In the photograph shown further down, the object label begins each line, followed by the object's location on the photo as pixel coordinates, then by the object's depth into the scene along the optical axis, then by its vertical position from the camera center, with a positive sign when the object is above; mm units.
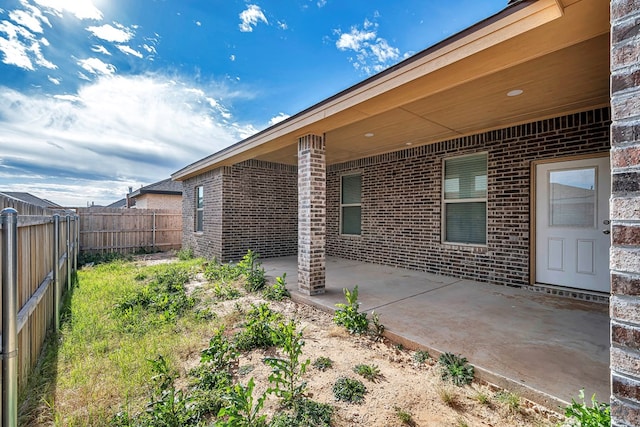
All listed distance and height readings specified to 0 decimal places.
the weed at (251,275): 5336 -1193
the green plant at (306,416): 1879 -1355
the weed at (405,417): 1939 -1380
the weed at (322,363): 2645 -1387
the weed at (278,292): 4729 -1319
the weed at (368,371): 2469 -1366
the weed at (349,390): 2194 -1376
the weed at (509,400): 2066 -1368
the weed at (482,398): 2148 -1381
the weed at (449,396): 2127 -1373
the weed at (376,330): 3258 -1331
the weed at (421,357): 2755 -1373
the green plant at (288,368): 2127 -1229
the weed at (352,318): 3406 -1265
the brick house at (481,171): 897 +634
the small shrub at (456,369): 2412 -1336
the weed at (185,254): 9405 -1383
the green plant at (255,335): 3105 -1338
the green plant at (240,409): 1746 -1216
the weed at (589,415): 1458 -1055
